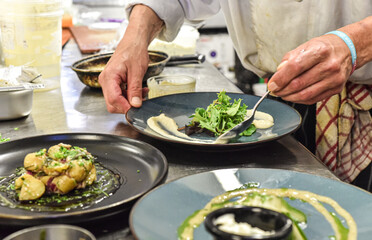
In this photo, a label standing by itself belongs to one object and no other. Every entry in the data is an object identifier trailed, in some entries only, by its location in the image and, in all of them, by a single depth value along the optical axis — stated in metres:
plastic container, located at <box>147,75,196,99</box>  2.01
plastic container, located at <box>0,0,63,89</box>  2.25
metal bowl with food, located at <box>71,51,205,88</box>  2.30
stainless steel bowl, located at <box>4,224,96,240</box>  0.85
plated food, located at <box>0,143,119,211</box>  1.13
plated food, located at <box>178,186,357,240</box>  0.97
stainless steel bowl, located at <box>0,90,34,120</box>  1.84
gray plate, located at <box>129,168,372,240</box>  0.95
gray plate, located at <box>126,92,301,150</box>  1.46
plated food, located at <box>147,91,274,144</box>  1.62
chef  1.48
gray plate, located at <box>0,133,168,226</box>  0.97
